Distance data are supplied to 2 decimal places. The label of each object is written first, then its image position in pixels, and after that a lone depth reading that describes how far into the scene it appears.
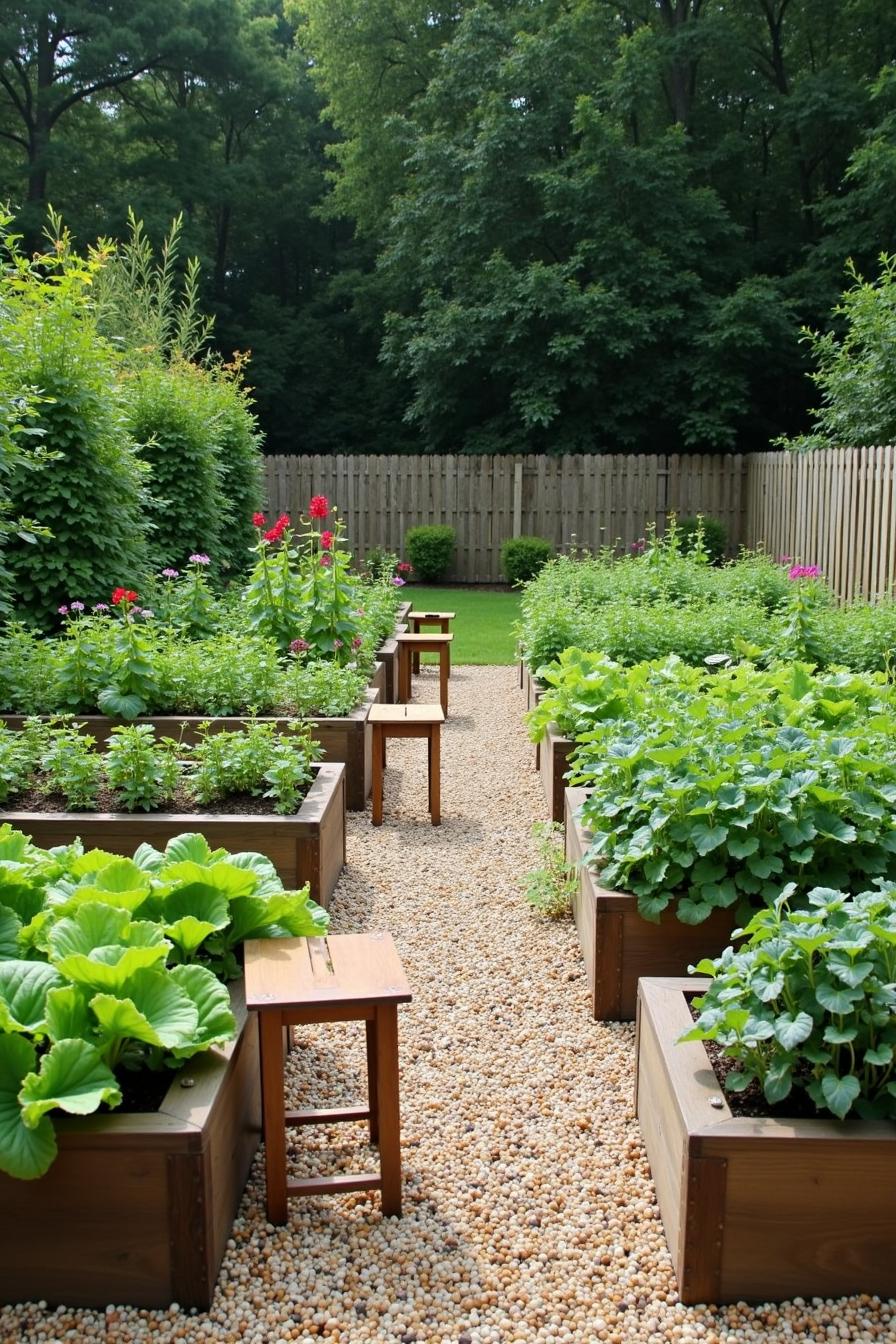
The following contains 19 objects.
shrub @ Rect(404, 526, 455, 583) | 16.95
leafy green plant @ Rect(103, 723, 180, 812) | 4.13
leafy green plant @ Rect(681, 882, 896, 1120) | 2.16
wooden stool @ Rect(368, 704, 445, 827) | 5.29
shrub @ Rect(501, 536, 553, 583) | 16.27
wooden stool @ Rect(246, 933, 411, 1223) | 2.40
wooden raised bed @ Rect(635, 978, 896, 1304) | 2.16
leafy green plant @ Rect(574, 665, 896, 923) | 3.12
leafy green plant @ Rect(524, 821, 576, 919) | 4.20
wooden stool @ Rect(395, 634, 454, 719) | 7.98
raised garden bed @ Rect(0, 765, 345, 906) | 4.01
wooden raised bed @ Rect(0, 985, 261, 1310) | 2.15
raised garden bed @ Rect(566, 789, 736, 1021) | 3.35
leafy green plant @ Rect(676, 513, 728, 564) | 16.22
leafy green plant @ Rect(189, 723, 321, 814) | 4.18
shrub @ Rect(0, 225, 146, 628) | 6.77
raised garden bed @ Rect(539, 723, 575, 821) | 5.09
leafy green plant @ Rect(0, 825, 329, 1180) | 2.13
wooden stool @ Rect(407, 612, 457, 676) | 9.52
